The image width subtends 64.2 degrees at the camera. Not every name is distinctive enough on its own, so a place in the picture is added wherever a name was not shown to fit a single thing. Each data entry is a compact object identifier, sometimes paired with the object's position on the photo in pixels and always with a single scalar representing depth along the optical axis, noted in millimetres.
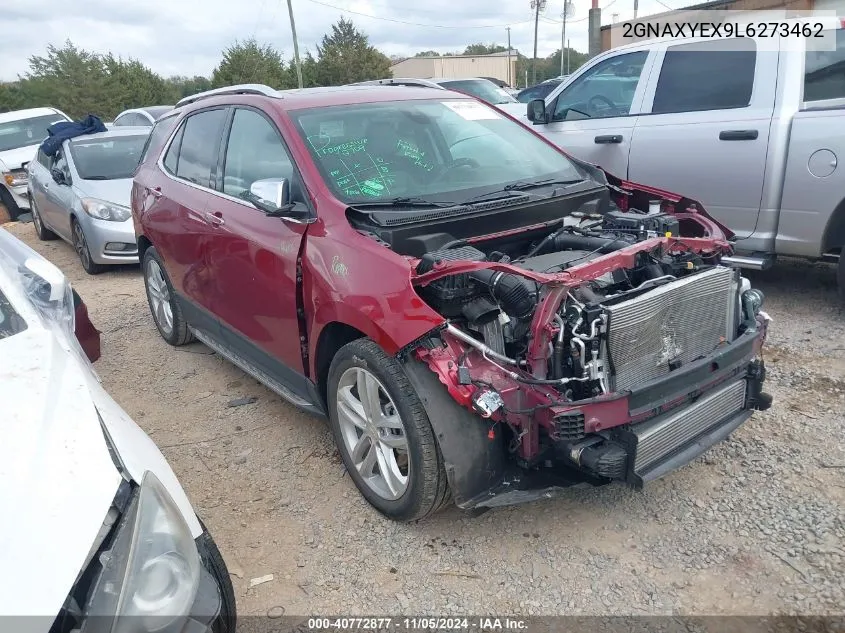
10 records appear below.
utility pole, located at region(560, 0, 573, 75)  45212
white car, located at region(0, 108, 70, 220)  12172
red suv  2557
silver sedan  7746
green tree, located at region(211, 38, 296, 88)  38469
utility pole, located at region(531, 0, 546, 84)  49972
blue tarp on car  9242
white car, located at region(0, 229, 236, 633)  1581
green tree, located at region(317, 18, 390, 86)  42688
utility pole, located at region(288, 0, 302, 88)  31066
